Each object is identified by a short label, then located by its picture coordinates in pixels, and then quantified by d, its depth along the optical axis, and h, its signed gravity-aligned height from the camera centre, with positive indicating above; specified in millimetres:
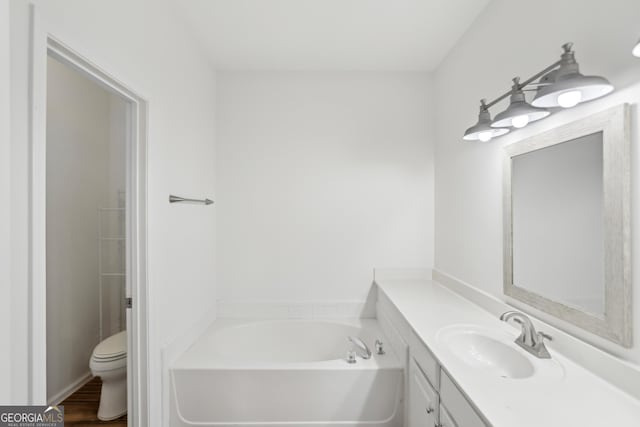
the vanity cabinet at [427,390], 1022 -740
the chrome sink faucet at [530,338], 1172 -513
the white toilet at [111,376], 1892 -1042
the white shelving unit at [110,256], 2580 -353
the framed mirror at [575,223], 959 -36
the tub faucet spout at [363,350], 1862 -856
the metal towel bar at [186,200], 1758 +103
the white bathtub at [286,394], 1736 -1057
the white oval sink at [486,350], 1192 -608
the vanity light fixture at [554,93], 951 +425
